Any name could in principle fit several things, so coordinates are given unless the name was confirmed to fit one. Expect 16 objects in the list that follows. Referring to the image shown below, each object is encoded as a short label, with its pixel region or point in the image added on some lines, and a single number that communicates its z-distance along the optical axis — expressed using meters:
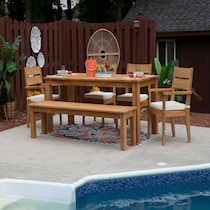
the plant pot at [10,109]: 8.06
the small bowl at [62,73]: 7.03
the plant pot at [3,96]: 8.01
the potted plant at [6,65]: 7.77
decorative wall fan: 9.60
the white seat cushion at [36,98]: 7.27
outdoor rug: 6.46
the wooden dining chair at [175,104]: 6.04
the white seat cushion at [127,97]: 7.09
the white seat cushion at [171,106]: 6.09
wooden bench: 5.76
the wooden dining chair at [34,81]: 7.28
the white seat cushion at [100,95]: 7.37
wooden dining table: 6.13
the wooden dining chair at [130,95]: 7.06
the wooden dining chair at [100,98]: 7.36
